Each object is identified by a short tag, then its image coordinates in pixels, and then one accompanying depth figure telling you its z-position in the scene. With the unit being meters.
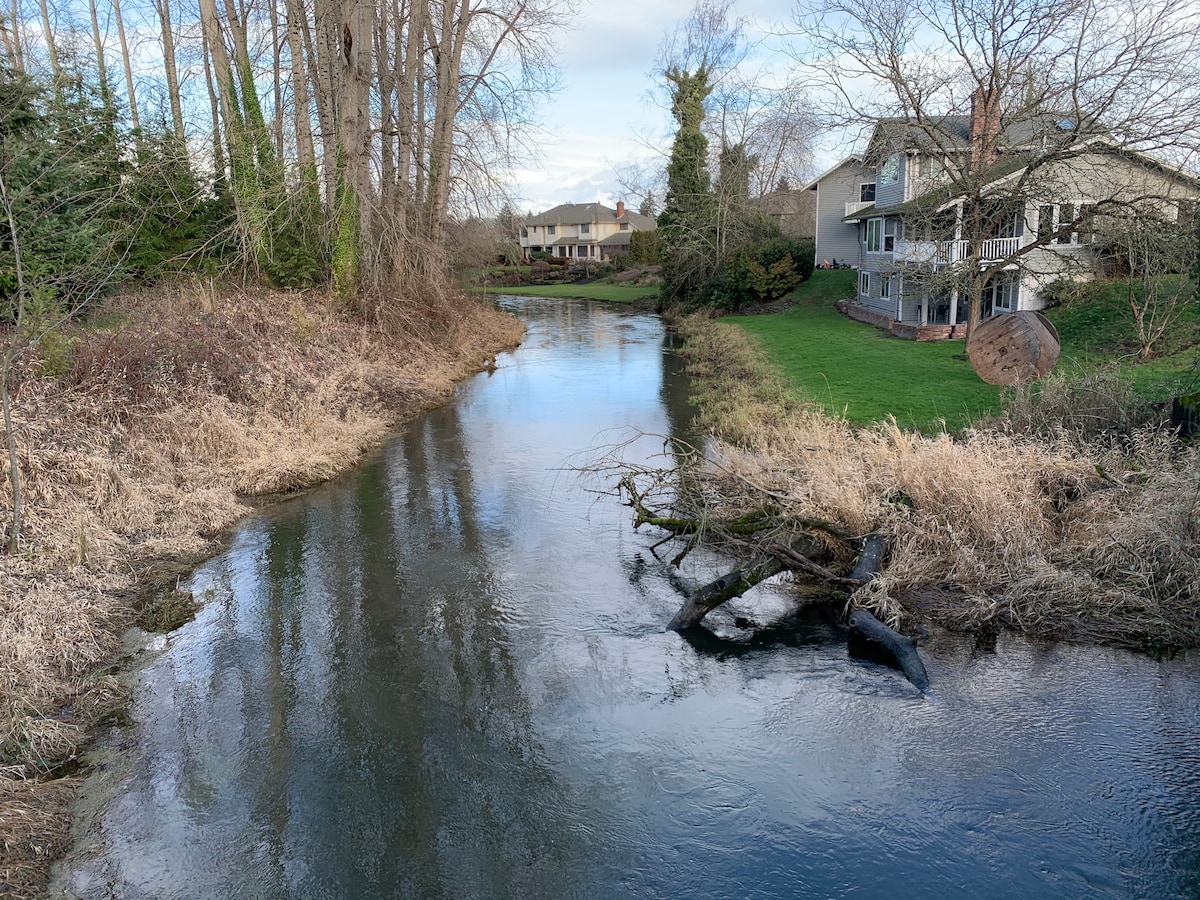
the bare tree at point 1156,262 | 18.22
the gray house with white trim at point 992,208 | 20.14
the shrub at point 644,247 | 63.09
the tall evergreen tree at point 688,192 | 39.97
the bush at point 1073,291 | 24.31
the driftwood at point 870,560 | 8.48
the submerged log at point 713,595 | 8.39
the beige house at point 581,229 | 84.81
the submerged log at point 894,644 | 7.31
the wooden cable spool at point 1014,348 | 14.17
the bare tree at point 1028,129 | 18.48
